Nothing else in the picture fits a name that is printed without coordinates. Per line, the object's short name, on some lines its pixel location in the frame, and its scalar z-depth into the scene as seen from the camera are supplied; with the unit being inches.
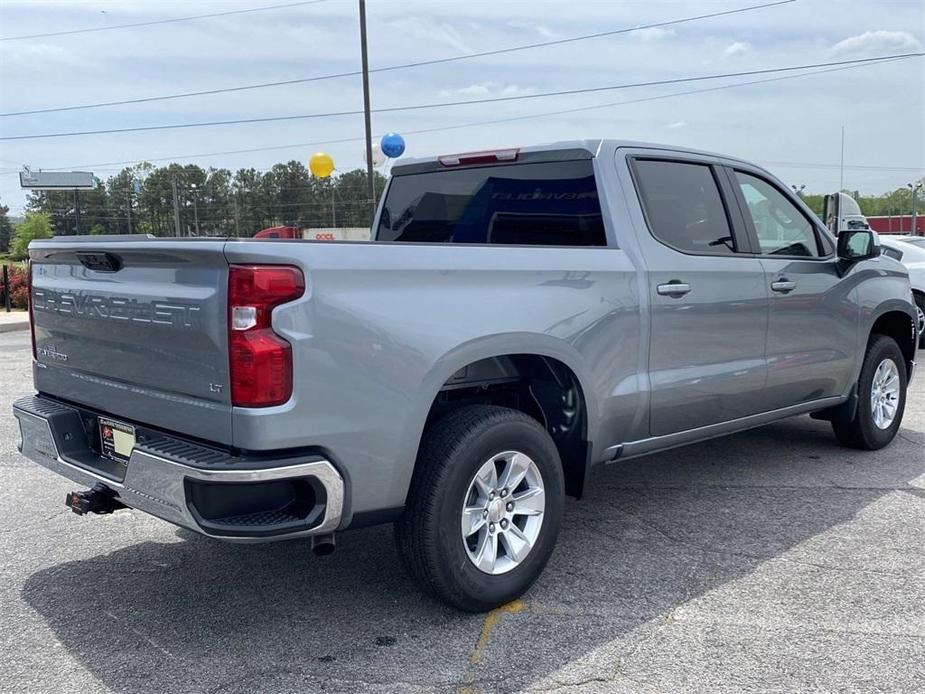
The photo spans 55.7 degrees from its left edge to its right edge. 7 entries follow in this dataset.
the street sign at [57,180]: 1762.7
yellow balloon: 790.5
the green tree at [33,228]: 2955.2
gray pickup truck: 116.2
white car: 447.8
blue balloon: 778.8
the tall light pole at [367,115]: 809.5
